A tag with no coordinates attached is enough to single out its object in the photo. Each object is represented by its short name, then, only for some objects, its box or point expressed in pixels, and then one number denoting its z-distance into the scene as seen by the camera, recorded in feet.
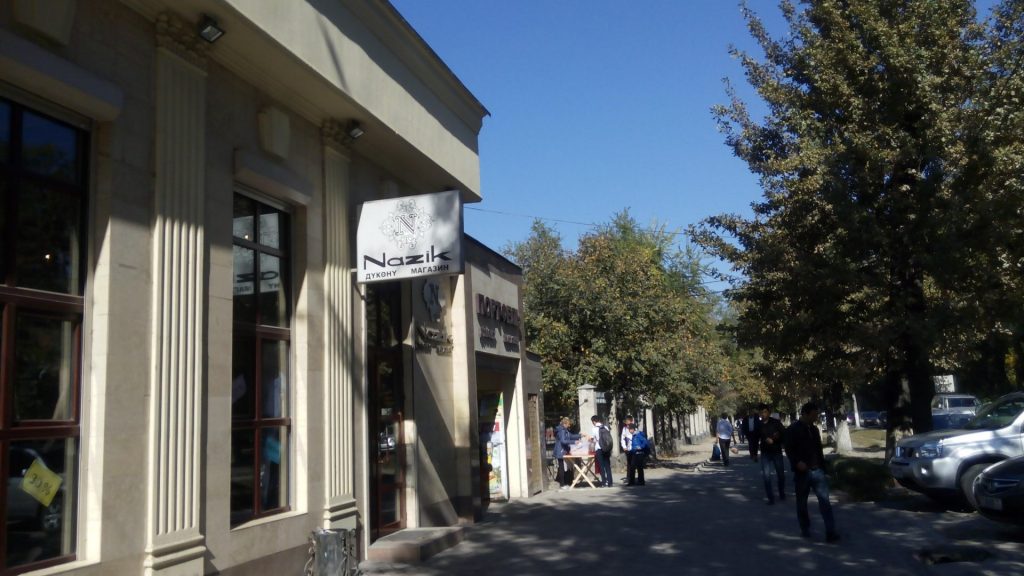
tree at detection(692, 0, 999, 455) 50.96
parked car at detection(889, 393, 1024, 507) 42.37
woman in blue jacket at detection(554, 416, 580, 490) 70.45
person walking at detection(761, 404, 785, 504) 50.52
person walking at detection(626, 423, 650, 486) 65.82
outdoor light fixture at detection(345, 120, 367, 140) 35.14
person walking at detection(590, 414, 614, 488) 65.02
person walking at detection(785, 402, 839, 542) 35.24
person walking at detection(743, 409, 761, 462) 62.18
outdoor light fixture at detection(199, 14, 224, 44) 25.49
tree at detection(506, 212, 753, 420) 83.66
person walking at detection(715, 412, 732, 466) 90.68
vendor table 68.08
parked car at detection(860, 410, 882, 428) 215.72
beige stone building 20.81
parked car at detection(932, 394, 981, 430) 95.23
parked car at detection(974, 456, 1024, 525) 33.71
